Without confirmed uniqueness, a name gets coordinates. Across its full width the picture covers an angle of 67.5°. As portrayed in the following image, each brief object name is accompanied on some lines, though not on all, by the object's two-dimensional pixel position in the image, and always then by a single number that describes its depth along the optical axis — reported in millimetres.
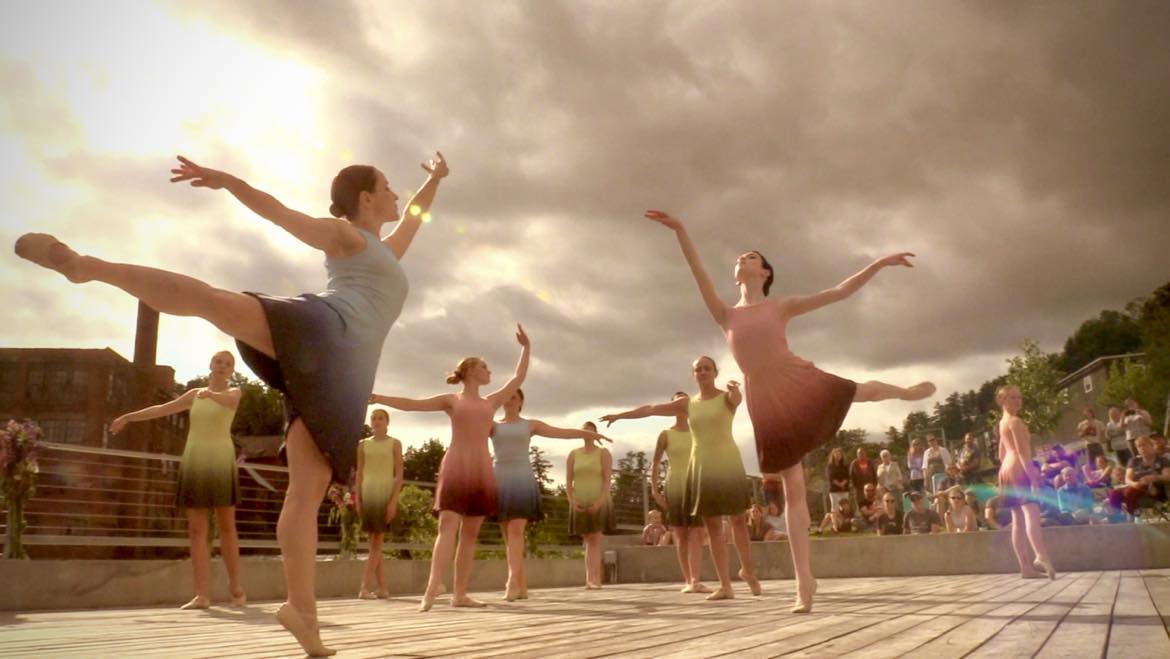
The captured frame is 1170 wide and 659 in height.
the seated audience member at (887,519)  16250
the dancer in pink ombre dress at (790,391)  5652
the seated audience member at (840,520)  17484
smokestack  48562
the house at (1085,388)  73544
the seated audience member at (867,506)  16875
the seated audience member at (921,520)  15680
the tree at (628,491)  18703
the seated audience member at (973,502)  15449
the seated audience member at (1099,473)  15328
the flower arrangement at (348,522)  12781
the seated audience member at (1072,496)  14430
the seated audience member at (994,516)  13497
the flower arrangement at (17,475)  8969
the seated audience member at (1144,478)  12562
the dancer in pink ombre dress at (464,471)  7590
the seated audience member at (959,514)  15008
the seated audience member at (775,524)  16859
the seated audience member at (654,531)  17656
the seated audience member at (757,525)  17281
